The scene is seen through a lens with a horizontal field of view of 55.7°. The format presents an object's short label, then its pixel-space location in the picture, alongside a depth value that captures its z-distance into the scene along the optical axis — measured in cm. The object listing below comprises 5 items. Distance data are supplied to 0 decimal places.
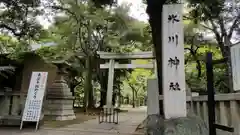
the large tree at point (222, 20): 741
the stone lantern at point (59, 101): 925
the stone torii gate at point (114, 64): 1353
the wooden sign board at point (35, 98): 687
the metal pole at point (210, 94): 266
